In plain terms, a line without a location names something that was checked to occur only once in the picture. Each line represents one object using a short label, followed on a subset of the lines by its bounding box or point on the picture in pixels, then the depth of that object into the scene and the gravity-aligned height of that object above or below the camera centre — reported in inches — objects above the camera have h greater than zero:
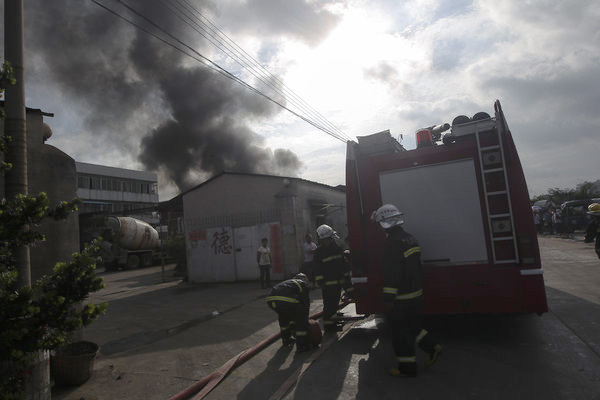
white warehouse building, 504.7 +21.9
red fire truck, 168.1 +1.0
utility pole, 118.9 +48.0
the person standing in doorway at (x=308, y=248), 443.1 -19.1
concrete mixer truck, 858.8 +23.8
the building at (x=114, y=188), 1604.2 +294.5
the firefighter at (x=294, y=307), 194.9 -39.0
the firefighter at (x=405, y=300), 148.6 -31.6
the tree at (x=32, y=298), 77.1 -9.5
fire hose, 151.7 -61.9
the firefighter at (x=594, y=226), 266.2 -14.8
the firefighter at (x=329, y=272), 217.9 -24.7
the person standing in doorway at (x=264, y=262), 436.1 -31.3
